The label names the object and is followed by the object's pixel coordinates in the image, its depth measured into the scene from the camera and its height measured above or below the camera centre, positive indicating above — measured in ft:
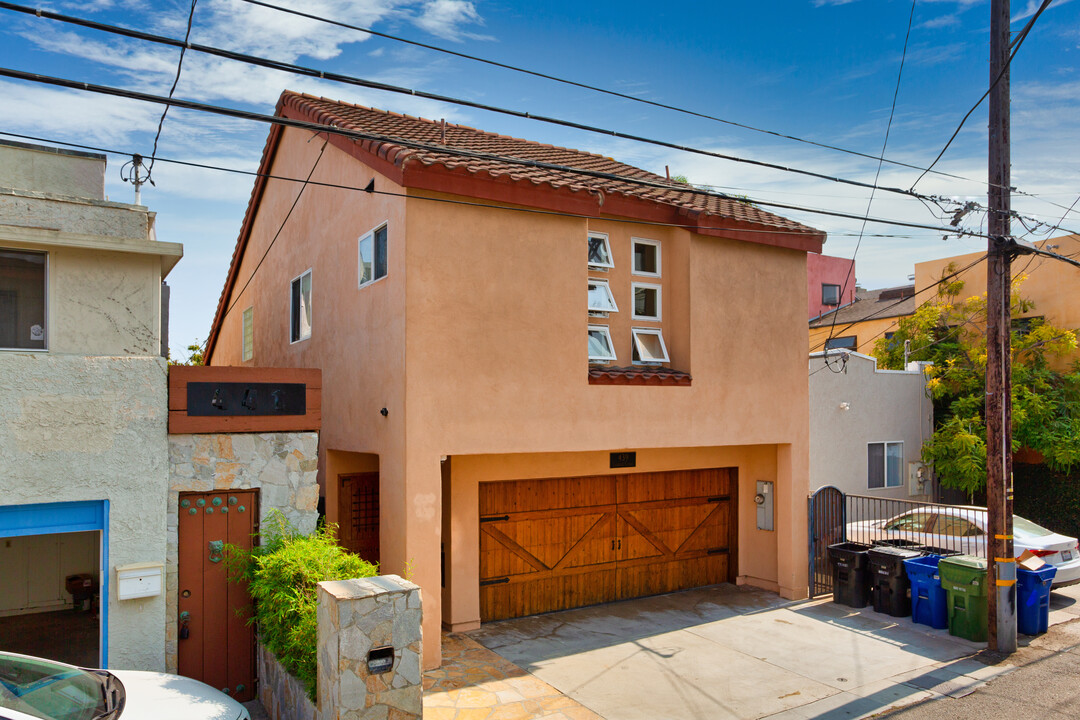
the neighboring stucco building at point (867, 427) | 54.34 -4.72
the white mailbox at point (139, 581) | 24.43 -7.03
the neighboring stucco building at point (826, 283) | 111.14 +13.00
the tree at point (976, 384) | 58.13 -1.54
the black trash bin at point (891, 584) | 38.11 -11.33
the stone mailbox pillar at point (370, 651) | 20.12 -7.92
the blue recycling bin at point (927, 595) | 36.19 -11.39
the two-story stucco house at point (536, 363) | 31.27 +0.26
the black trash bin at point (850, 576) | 39.68 -11.38
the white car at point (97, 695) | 17.51 -8.39
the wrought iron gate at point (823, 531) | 42.29 -9.59
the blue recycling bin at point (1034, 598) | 34.86 -11.11
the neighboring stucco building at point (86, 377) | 23.43 -0.18
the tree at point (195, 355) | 82.58 +1.77
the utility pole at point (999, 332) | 33.30 +1.53
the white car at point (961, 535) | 40.40 -9.88
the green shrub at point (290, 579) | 23.07 -7.20
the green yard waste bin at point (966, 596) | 34.17 -10.80
